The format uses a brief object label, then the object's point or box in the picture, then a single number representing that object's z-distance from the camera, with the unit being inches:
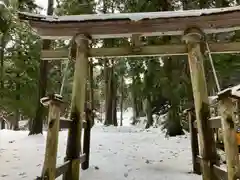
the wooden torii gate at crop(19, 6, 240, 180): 128.6
